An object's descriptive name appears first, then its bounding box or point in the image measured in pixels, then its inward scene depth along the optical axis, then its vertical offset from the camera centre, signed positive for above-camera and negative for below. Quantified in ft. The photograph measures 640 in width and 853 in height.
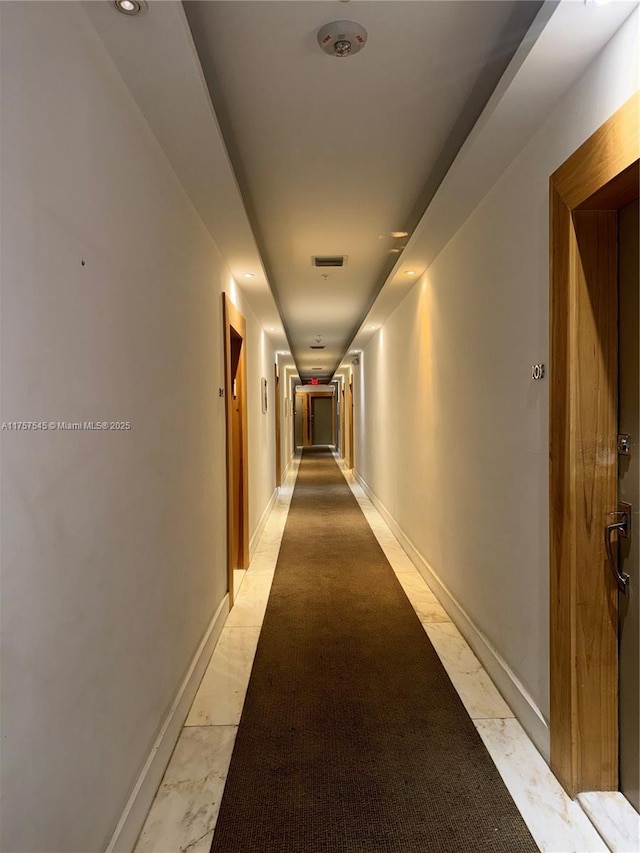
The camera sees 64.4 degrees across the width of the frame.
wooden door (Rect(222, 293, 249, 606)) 14.84 -1.25
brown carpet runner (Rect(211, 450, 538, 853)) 5.48 -4.57
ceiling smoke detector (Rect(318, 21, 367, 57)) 5.64 +4.24
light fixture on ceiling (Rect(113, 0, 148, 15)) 4.43 +3.58
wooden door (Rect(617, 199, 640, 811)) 5.57 -0.84
